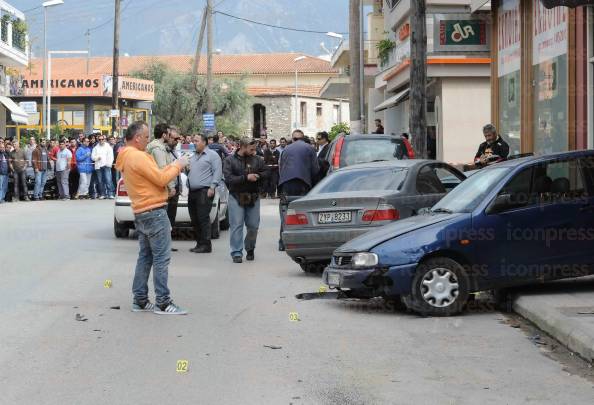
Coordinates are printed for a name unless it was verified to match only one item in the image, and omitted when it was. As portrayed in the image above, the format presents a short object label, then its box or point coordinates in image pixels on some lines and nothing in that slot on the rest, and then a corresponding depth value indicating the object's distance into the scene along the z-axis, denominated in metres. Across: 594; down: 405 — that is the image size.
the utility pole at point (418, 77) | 20.17
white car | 18.28
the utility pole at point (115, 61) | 44.03
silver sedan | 12.72
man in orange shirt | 10.21
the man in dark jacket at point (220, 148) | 24.62
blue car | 10.14
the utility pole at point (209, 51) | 45.77
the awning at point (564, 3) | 14.19
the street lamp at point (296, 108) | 87.25
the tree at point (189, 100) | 72.94
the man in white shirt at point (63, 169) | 32.62
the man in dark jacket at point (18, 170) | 31.20
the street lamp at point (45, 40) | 49.28
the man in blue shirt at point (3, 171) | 30.61
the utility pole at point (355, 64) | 34.12
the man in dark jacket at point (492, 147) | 17.14
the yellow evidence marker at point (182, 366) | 7.58
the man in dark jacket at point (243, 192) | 15.09
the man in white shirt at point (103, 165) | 32.88
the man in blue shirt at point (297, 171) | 16.28
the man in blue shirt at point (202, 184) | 16.45
